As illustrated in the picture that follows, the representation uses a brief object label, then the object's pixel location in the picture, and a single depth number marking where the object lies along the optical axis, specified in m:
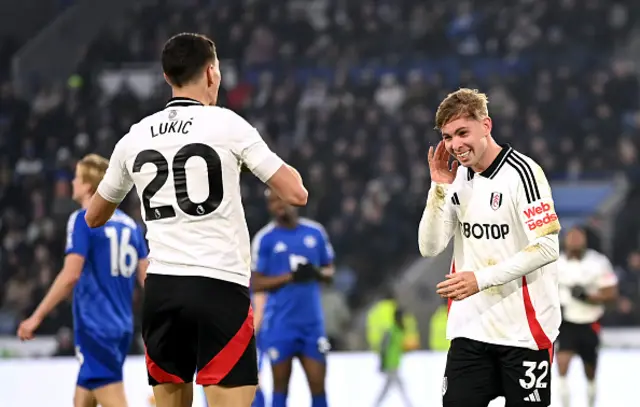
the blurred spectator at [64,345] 30.28
